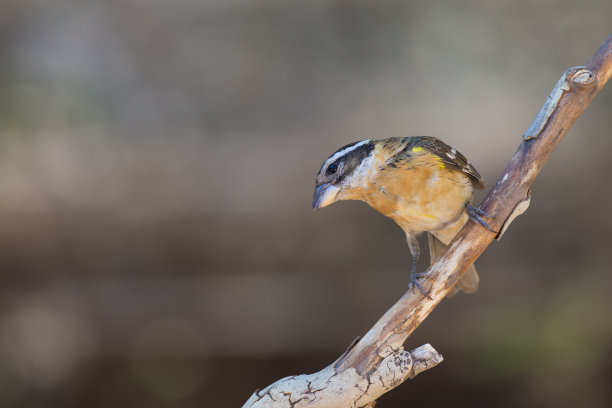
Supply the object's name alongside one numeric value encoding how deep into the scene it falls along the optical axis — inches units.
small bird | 194.3
